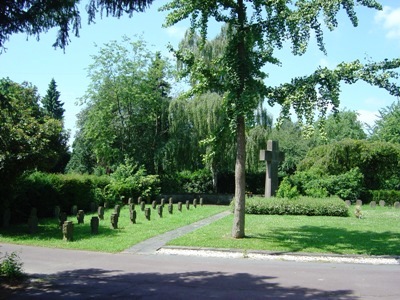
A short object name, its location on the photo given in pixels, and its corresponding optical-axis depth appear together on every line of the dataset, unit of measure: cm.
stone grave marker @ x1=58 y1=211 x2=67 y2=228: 1623
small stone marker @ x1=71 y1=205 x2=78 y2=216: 2141
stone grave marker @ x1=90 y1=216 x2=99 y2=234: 1462
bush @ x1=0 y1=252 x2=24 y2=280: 798
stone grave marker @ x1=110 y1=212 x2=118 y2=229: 1598
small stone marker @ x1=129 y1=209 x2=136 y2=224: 1759
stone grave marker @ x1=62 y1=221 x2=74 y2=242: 1328
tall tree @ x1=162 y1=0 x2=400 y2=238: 1250
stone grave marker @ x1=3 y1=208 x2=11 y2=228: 1634
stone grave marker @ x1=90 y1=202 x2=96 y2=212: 2411
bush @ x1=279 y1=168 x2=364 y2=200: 2872
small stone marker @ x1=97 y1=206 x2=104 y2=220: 1915
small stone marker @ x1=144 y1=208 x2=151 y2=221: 1902
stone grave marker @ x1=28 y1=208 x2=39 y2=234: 1504
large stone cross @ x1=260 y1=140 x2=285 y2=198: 2539
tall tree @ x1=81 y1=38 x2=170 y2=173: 3472
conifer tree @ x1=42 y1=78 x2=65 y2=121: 6253
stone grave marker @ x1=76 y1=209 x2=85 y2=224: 1747
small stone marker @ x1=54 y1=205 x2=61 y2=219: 2011
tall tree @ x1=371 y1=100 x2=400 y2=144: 4759
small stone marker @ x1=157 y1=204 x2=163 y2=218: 2042
